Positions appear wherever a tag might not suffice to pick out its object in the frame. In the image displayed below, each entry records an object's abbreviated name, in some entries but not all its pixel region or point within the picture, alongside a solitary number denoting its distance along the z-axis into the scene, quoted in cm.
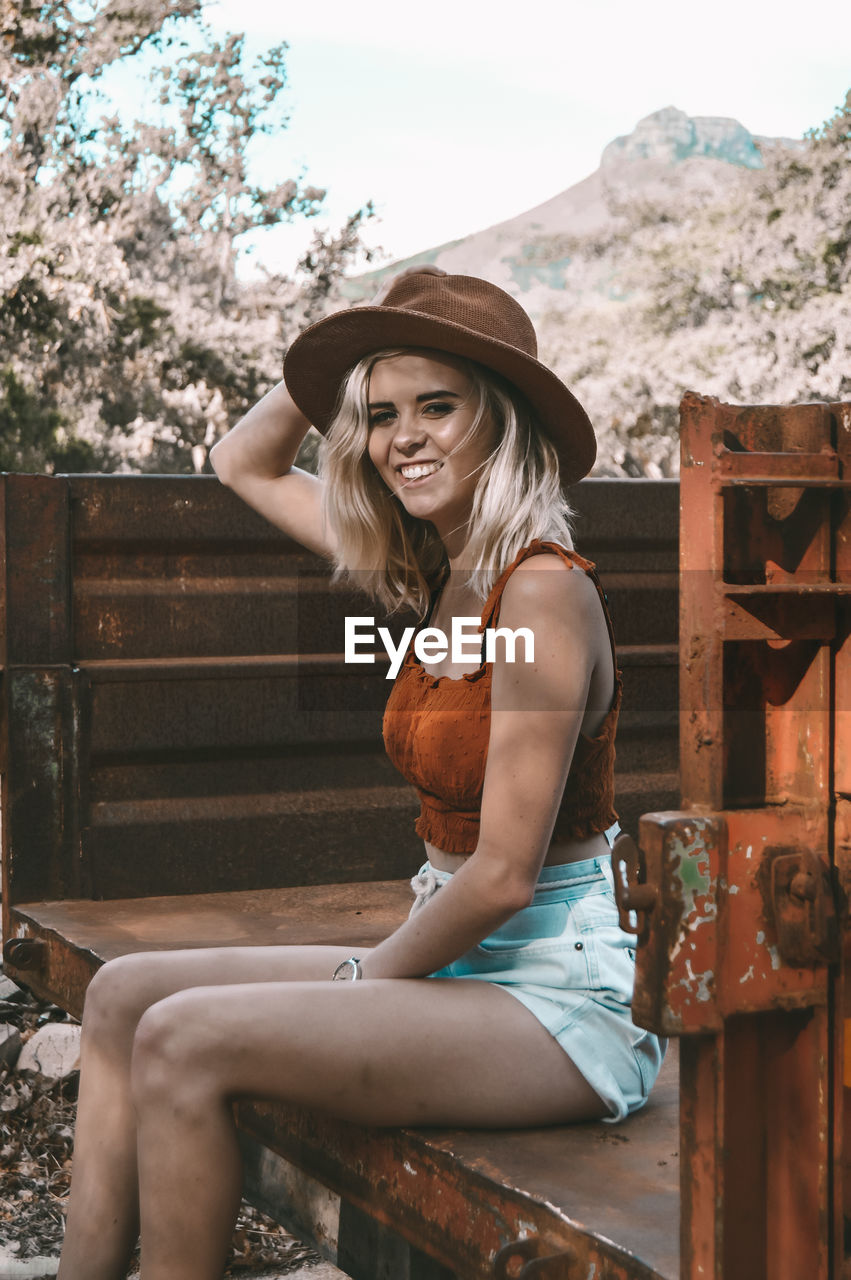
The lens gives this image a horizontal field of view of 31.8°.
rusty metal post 132
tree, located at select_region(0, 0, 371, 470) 2045
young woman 194
